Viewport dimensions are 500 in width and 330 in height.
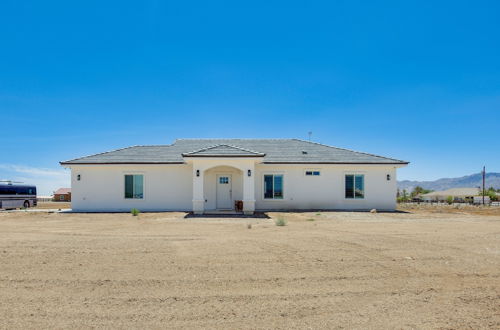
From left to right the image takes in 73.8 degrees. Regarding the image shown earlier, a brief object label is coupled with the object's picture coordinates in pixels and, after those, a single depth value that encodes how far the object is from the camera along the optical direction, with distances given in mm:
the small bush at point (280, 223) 12836
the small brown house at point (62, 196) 54403
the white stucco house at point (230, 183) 20766
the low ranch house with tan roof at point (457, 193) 79631
